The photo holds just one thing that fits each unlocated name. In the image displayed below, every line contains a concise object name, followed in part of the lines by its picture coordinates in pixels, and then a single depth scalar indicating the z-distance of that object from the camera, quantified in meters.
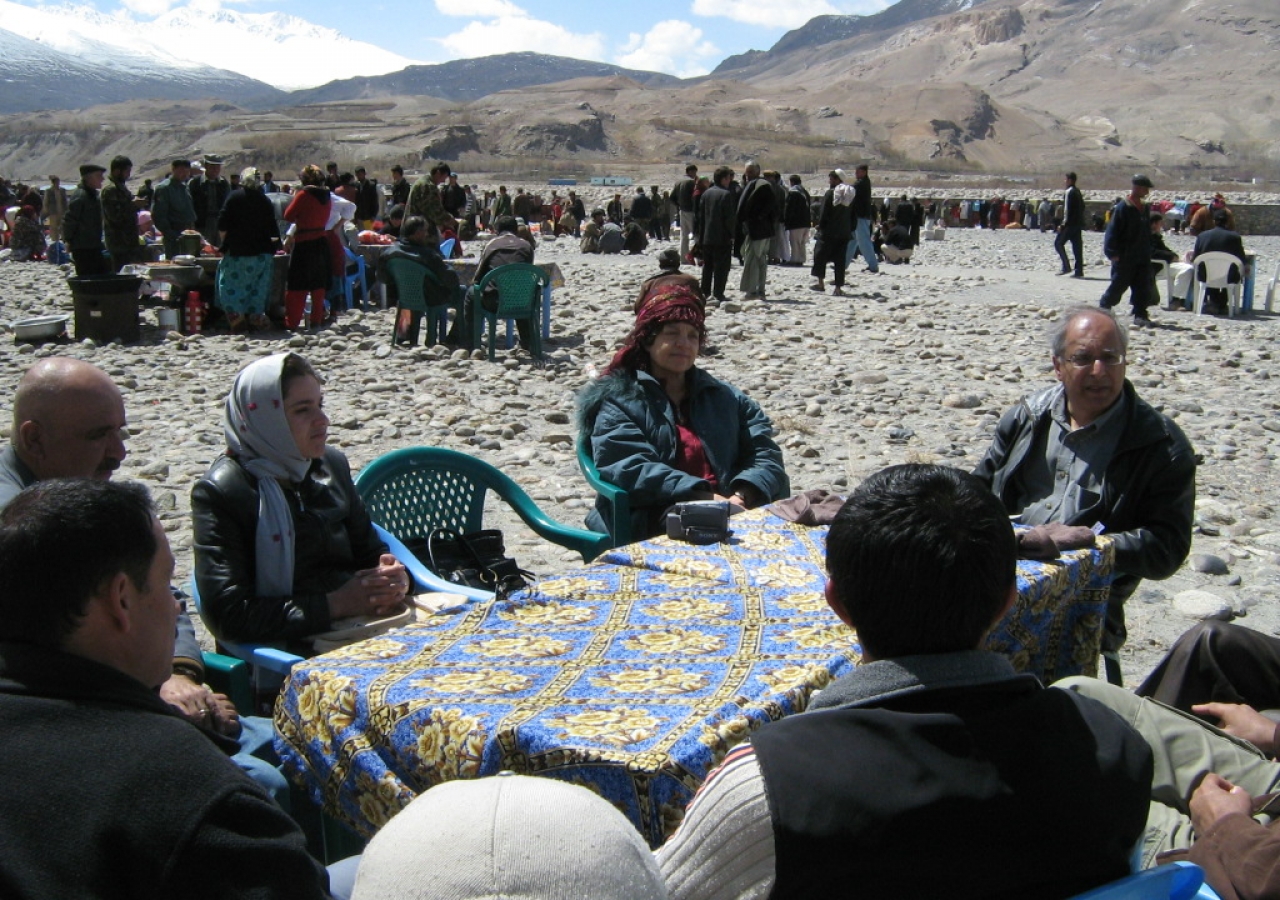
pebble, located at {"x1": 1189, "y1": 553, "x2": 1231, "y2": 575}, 5.20
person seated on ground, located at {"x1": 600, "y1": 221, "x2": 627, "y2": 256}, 23.59
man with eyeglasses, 3.51
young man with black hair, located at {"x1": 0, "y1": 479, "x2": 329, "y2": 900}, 1.43
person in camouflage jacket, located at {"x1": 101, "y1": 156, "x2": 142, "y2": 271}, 13.41
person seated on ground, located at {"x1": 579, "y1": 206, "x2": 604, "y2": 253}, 23.97
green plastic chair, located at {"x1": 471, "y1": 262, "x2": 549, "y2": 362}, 10.41
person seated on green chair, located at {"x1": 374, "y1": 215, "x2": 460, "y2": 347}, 10.57
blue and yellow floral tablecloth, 2.01
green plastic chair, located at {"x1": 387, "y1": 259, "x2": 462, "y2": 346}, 10.60
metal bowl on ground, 11.21
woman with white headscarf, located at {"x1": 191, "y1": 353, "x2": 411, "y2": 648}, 3.07
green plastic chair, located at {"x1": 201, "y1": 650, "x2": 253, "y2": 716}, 2.91
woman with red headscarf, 4.19
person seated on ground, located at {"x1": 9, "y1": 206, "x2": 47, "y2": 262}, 20.53
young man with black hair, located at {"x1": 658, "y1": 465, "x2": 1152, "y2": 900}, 1.54
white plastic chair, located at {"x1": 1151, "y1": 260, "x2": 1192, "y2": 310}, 14.44
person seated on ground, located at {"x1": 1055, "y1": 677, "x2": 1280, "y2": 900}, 2.07
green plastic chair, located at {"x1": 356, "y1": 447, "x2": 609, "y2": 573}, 4.06
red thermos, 11.73
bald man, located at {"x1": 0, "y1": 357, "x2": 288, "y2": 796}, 2.92
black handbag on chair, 3.80
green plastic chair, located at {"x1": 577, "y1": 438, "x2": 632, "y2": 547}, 4.17
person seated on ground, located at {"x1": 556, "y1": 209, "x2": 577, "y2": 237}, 30.55
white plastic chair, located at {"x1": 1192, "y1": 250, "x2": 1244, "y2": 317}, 13.81
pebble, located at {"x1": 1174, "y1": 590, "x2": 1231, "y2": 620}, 4.73
